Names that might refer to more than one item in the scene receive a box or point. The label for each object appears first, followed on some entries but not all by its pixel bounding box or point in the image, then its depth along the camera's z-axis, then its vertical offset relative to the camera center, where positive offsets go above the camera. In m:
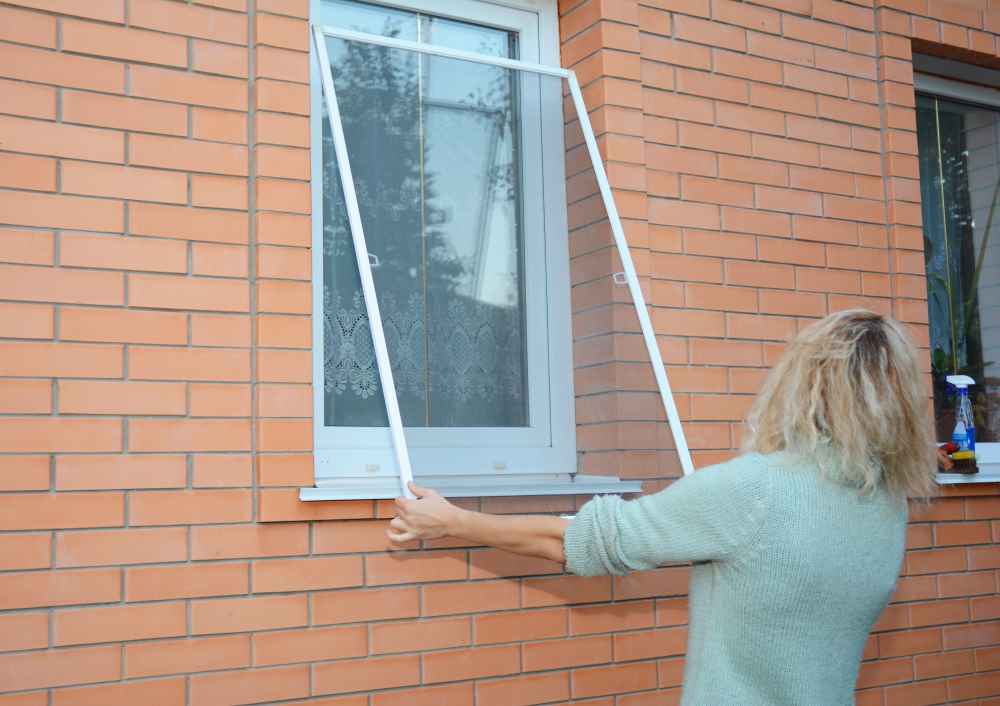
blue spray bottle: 4.11 +0.05
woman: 1.92 -0.13
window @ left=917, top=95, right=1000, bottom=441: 4.50 +0.80
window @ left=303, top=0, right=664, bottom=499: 2.96 +0.52
